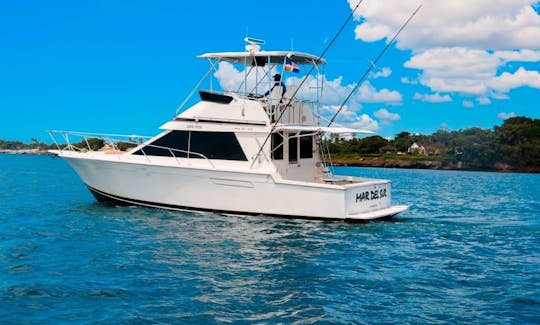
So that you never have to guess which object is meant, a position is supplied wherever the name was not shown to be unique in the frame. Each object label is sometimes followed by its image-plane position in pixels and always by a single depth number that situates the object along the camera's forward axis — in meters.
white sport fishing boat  13.93
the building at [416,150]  113.81
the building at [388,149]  116.69
